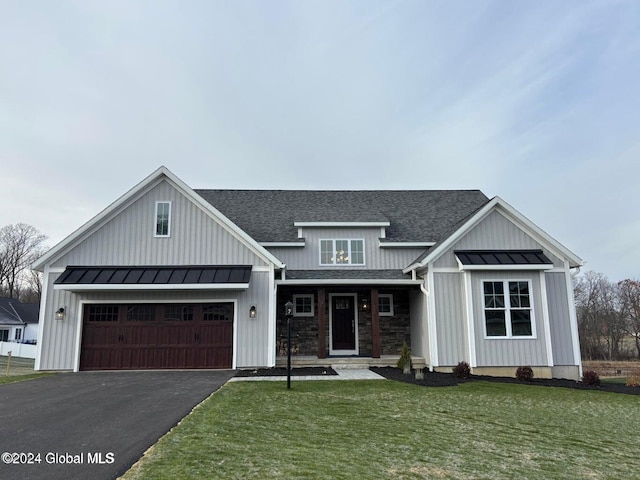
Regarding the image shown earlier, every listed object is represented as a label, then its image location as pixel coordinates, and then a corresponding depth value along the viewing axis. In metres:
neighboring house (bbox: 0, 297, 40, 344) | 36.72
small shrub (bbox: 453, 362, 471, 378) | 11.90
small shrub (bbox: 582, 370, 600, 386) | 11.37
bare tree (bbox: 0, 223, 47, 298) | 49.34
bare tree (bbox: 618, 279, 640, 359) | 32.97
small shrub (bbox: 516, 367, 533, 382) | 11.83
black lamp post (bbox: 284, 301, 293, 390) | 10.36
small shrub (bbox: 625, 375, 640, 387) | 11.26
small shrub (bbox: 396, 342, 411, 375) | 12.20
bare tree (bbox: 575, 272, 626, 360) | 33.28
